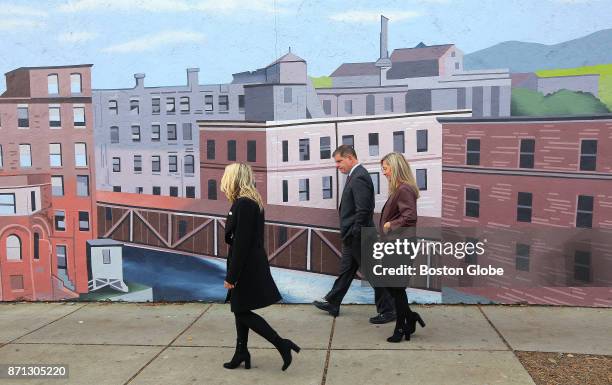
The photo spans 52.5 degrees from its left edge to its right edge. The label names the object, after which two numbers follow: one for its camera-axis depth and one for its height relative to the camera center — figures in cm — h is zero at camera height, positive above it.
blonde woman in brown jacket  558 -62
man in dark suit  625 -80
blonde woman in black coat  469 -88
